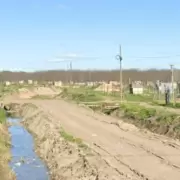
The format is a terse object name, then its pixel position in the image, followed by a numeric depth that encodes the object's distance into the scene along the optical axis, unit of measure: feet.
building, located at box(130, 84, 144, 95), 251.19
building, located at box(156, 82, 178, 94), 215.72
